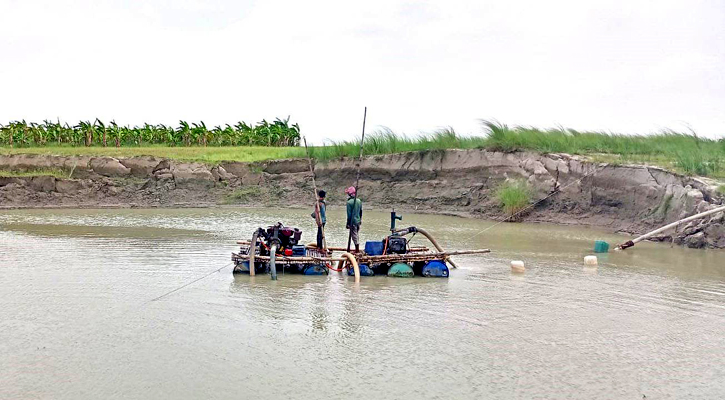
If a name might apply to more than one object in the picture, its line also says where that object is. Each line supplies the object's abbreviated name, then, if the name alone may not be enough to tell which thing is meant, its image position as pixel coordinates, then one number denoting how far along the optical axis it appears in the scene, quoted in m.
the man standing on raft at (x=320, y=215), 13.49
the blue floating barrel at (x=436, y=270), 12.96
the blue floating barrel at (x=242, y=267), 12.93
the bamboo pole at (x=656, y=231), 14.96
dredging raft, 12.75
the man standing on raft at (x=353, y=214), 13.42
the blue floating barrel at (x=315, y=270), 12.92
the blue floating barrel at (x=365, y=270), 12.91
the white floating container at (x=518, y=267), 13.45
